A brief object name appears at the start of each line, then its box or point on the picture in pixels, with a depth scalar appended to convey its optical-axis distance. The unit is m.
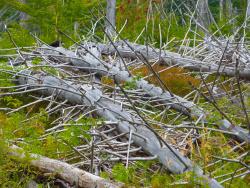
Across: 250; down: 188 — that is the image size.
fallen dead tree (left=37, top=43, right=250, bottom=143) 8.69
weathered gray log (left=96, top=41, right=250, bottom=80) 12.21
